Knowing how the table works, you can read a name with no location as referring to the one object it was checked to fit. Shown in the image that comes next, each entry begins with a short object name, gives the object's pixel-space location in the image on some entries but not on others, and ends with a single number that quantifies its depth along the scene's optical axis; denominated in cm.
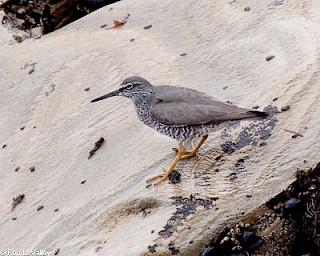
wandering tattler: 1114
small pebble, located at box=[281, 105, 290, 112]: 1139
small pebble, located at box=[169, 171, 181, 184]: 1095
